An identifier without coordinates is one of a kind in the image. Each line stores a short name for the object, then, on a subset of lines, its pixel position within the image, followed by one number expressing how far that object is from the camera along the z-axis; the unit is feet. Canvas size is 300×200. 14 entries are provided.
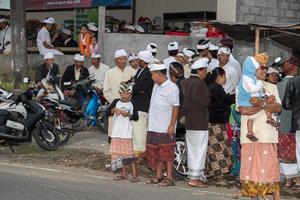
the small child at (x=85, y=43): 49.08
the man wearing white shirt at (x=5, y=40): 54.20
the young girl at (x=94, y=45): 48.41
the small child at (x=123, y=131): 28.96
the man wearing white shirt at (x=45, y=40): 51.08
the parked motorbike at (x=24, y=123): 35.53
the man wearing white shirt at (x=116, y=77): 32.78
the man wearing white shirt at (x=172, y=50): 33.42
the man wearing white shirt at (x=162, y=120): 27.66
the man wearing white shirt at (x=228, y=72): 30.60
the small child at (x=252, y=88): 23.03
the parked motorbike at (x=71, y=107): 38.35
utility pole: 49.08
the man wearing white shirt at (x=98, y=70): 41.45
